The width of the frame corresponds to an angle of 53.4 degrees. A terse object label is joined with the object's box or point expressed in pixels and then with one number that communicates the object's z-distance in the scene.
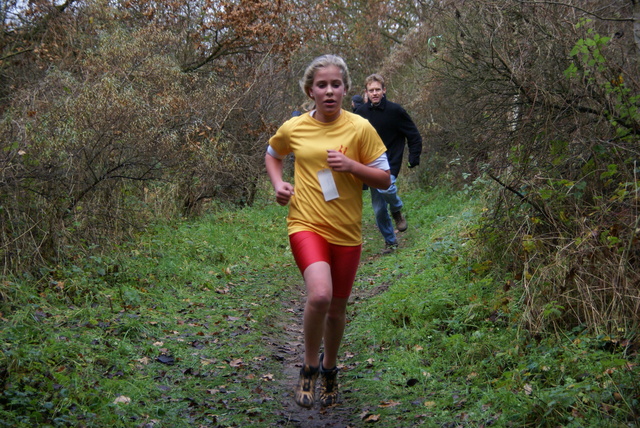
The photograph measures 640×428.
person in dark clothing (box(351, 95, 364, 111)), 10.05
